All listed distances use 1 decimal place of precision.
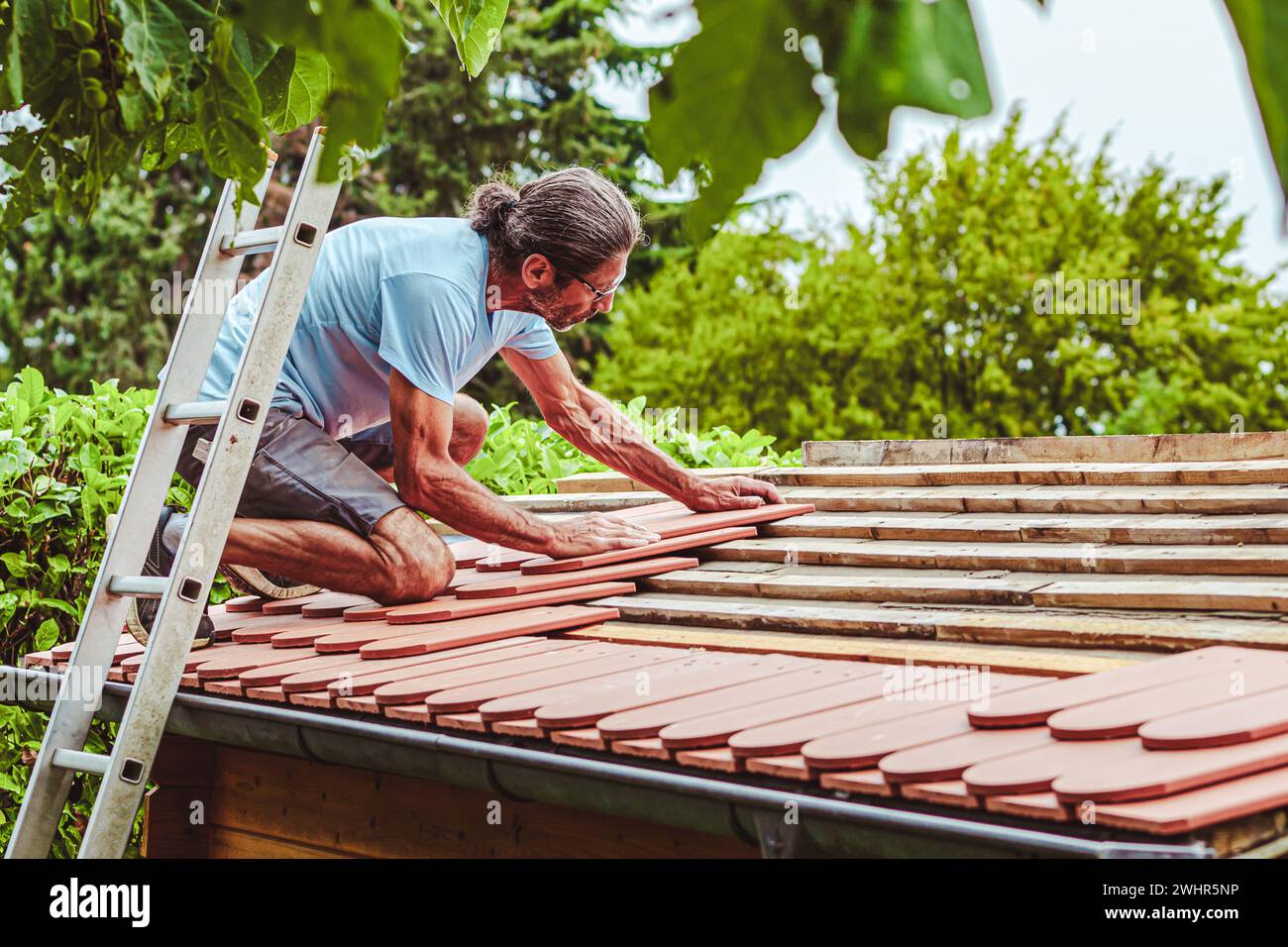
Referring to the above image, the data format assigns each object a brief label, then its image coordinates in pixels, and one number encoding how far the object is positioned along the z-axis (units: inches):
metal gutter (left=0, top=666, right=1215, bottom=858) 73.8
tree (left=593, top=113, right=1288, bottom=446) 636.7
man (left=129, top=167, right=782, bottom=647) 158.2
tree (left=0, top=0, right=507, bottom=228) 62.8
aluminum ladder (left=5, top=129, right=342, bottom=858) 133.5
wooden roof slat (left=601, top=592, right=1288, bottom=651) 108.0
